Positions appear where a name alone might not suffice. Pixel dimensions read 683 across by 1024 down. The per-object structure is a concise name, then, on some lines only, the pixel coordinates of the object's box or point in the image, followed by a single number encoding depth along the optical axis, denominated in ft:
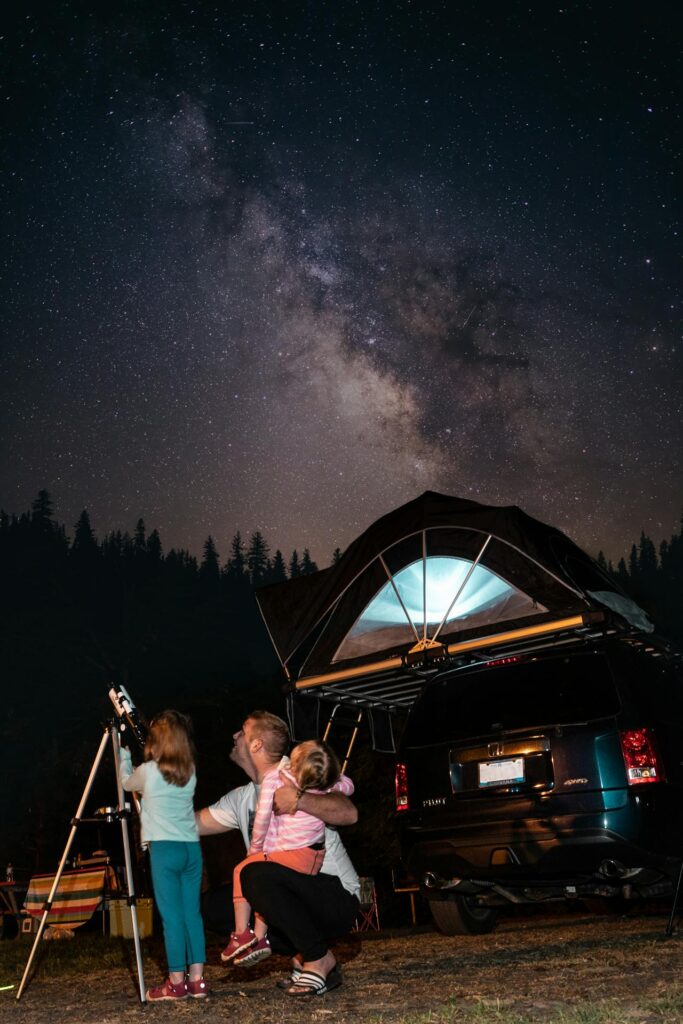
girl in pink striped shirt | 15.15
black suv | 19.24
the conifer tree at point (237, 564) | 286.05
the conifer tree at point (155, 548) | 282.36
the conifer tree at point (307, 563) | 317.73
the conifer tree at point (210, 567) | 261.11
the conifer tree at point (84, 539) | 305.32
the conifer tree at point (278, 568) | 334.65
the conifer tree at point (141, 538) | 301.22
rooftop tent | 25.18
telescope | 16.69
